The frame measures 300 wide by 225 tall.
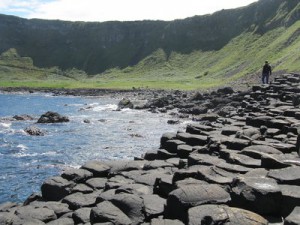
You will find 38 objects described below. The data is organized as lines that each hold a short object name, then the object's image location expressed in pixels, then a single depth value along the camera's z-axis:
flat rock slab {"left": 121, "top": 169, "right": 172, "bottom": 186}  11.32
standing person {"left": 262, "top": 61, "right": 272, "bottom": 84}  36.31
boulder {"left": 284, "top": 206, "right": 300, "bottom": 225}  6.75
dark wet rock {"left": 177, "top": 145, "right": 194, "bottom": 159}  14.01
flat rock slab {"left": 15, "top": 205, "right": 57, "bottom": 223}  10.20
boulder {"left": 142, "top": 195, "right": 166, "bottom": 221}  9.05
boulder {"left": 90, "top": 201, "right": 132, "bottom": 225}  8.80
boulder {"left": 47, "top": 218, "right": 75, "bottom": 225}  9.60
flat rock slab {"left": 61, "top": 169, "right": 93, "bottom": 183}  12.85
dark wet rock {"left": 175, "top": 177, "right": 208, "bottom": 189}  9.56
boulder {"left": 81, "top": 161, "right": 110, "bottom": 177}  13.39
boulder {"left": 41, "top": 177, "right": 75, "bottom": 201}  12.23
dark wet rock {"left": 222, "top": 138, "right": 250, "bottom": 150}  13.01
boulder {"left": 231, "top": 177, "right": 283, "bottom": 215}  8.10
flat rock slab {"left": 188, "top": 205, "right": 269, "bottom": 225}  7.28
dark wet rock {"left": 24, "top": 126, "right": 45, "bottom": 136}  31.75
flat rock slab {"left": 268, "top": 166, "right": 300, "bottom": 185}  9.04
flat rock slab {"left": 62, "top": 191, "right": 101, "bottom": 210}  10.67
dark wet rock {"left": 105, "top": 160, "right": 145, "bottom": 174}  13.42
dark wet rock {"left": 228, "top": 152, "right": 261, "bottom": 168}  10.81
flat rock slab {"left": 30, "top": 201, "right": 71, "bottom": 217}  10.50
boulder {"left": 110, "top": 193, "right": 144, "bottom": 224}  9.00
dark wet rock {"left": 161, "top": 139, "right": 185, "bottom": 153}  14.80
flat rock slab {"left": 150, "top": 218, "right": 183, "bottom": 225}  8.16
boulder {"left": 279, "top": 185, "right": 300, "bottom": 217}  8.07
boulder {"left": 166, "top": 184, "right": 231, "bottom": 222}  8.43
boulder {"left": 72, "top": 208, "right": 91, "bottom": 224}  9.58
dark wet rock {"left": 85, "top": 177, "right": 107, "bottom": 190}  12.12
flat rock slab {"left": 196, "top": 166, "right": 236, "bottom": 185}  9.60
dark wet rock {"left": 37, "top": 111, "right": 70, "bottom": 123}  39.15
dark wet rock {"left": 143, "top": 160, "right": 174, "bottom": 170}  12.85
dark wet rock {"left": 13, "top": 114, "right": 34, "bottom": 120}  42.75
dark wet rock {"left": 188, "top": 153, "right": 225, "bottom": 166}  11.49
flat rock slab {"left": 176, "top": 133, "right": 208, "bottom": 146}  15.10
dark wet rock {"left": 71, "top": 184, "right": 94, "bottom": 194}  11.82
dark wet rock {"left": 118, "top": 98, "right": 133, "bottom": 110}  54.13
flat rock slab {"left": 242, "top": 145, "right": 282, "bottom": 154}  12.06
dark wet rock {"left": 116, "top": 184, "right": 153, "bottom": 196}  10.39
